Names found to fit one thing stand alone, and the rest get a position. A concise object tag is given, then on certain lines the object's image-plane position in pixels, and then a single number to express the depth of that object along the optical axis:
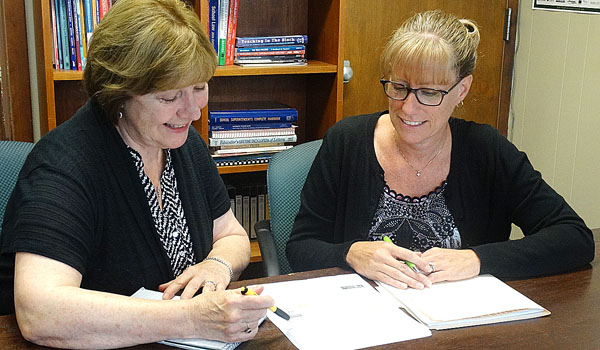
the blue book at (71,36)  2.55
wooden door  3.14
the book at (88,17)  2.58
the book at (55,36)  2.53
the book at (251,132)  2.83
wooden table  1.27
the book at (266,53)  2.82
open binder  1.36
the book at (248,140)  2.81
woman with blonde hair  1.79
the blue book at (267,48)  2.82
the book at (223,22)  2.80
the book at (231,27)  2.81
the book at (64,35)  2.55
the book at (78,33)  2.56
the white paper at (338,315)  1.29
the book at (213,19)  2.78
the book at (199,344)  1.23
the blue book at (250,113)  2.83
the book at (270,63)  2.82
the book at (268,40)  2.82
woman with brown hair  1.24
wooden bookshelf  2.74
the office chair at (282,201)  1.98
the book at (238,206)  3.10
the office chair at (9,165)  1.73
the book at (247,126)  2.84
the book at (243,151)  2.83
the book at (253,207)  3.12
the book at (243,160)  2.84
